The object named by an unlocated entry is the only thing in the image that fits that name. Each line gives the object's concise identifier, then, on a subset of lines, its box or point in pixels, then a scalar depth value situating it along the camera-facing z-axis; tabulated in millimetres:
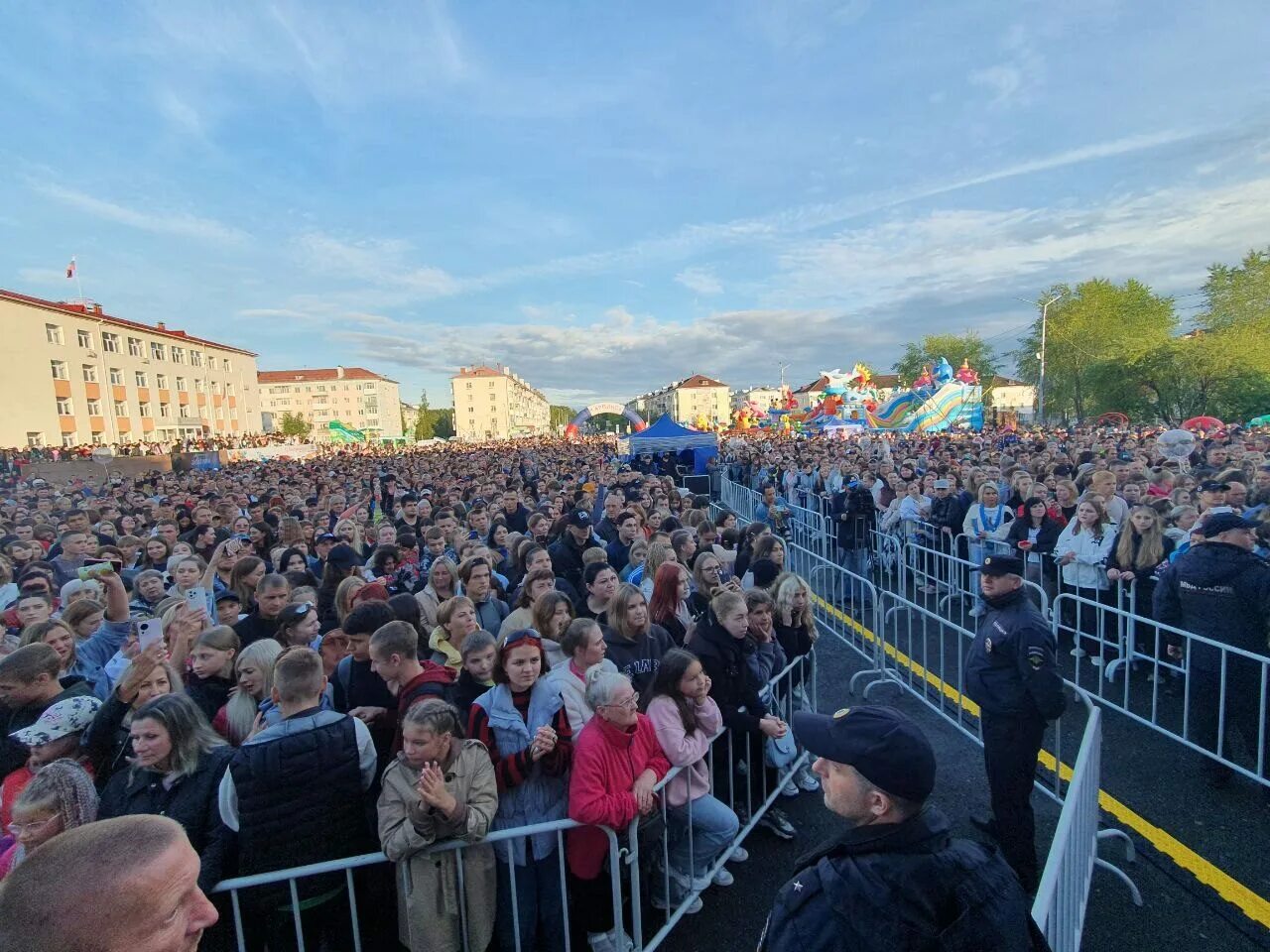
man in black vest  2525
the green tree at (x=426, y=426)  124875
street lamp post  46356
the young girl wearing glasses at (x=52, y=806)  2236
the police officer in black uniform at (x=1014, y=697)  3324
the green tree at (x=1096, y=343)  44719
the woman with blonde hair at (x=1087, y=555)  6398
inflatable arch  36847
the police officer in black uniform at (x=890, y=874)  1535
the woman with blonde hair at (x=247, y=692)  3186
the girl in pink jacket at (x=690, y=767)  3221
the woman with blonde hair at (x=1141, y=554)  5941
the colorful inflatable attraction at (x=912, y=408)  33500
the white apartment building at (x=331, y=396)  130500
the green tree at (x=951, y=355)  87062
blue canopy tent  24219
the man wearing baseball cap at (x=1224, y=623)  4215
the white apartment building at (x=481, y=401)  137375
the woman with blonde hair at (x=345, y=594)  4887
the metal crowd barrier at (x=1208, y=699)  4113
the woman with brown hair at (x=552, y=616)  4199
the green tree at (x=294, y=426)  90750
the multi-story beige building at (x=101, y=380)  43750
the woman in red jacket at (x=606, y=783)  2787
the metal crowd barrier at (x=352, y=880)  2482
